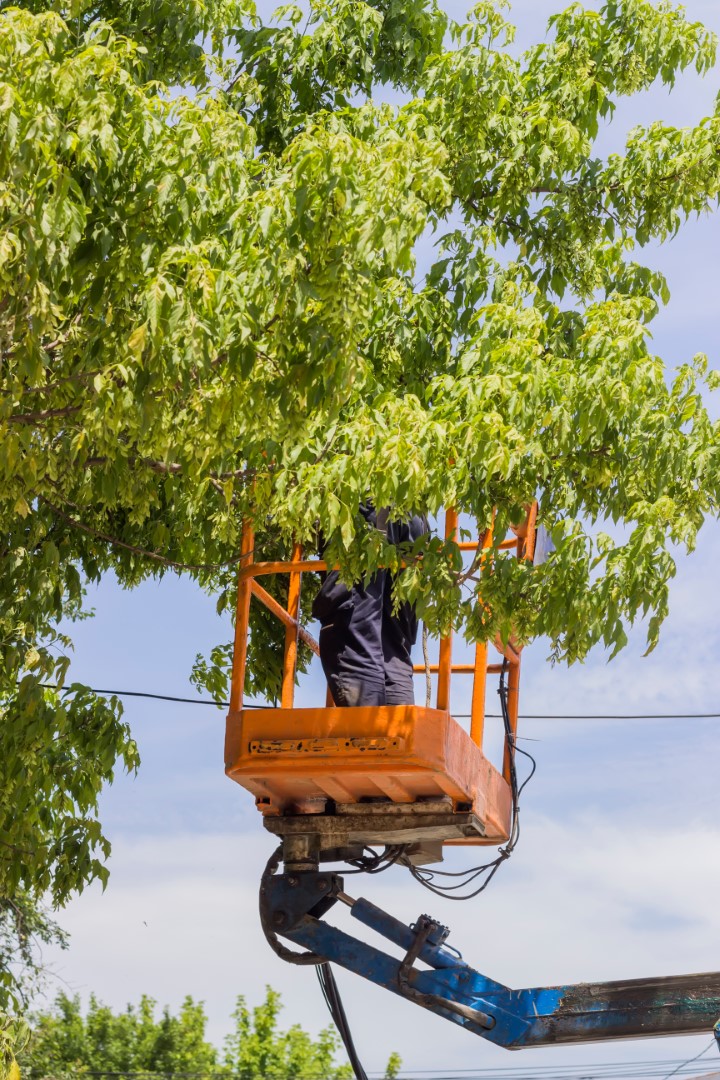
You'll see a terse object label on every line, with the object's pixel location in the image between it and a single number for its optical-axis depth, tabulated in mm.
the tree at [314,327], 12828
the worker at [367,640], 16547
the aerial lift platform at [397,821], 15812
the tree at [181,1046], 96875
